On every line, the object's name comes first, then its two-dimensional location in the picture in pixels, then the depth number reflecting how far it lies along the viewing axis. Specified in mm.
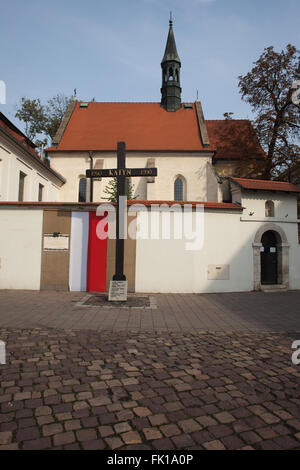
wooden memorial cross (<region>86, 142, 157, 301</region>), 8656
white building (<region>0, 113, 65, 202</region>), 14805
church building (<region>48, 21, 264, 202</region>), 21859
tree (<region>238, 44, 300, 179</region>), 18062
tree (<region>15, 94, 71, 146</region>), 29047
